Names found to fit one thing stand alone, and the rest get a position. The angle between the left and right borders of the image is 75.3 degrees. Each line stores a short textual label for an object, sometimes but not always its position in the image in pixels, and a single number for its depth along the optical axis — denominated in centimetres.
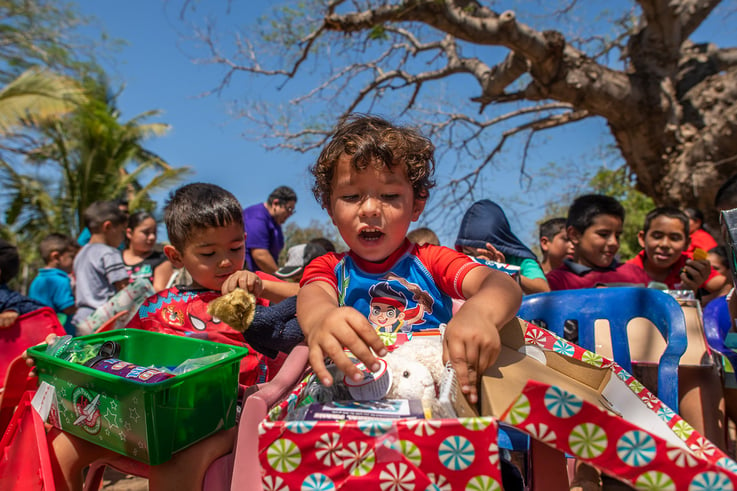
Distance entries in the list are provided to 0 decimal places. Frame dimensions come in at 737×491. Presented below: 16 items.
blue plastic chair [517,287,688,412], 164
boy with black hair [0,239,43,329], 198
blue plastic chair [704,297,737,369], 221
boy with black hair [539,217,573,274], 403
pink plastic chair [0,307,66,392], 196
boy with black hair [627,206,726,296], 315
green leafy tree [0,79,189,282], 1346
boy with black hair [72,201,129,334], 357
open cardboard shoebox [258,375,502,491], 77
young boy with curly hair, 124
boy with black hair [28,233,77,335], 405
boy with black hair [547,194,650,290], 291
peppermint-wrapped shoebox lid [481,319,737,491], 74
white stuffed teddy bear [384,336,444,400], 103
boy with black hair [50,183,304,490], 151
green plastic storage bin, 111
